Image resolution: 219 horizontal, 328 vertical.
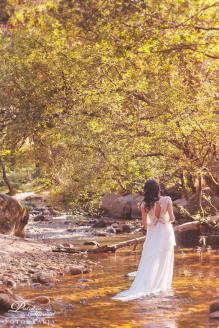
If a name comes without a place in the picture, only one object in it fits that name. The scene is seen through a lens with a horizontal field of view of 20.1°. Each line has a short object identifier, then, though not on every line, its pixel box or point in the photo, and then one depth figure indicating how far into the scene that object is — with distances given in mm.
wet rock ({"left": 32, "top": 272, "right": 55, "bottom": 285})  13766
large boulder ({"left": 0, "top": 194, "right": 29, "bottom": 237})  24266
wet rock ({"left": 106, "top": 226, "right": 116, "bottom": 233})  28562
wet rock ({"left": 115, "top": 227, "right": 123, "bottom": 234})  28331
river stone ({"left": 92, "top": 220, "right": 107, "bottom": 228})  31531
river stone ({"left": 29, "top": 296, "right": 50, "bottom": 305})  11152
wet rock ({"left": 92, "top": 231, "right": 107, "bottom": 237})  26994
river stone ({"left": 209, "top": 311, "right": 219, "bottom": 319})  9781
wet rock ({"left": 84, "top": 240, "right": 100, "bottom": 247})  22547
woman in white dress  12102
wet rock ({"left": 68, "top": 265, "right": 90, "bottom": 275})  15445
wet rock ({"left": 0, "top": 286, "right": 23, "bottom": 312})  10125
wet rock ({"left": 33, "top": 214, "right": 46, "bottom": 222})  35869
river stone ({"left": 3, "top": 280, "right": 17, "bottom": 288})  13289
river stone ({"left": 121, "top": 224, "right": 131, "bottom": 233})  28547
